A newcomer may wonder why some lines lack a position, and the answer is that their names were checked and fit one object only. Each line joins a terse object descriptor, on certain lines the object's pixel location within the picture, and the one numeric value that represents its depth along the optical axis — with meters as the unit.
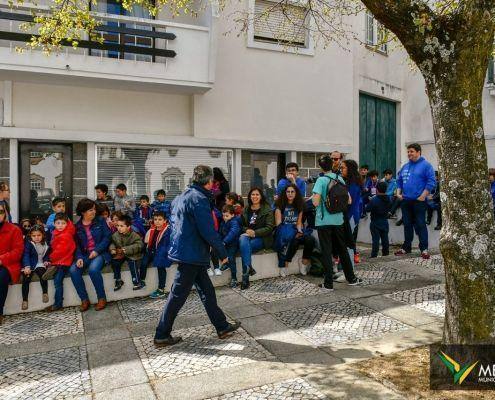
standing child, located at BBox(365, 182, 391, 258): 8.20
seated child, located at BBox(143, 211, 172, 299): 6.38
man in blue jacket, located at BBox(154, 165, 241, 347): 4.47
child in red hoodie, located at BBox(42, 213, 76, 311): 5.97
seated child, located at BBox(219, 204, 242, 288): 6.77
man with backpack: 6.10
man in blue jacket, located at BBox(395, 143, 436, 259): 7.76
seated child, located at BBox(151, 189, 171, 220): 8.79
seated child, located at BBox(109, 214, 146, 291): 6.27
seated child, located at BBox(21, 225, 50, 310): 5.85
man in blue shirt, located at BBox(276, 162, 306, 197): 7.34
